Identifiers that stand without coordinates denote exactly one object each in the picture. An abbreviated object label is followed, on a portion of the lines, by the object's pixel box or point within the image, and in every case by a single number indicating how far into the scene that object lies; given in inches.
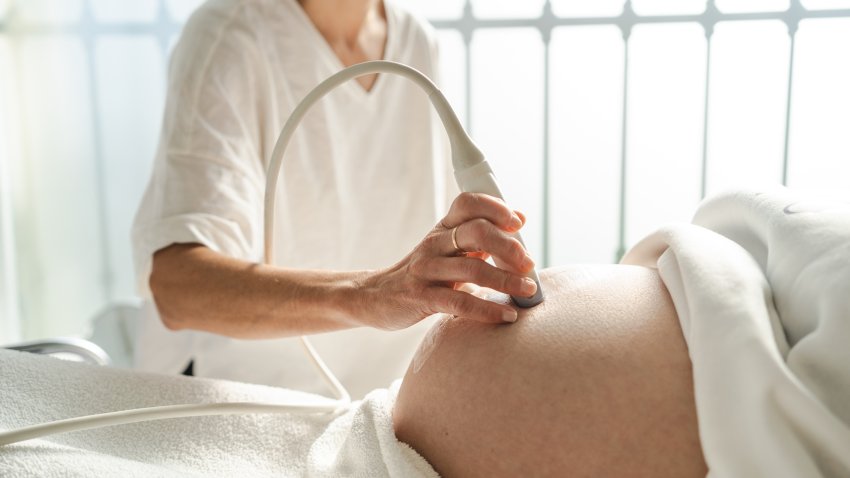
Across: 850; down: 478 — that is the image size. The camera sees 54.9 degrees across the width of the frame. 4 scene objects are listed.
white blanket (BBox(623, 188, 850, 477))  22.0
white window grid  63.1
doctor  37.2
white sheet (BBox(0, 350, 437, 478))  28.5
